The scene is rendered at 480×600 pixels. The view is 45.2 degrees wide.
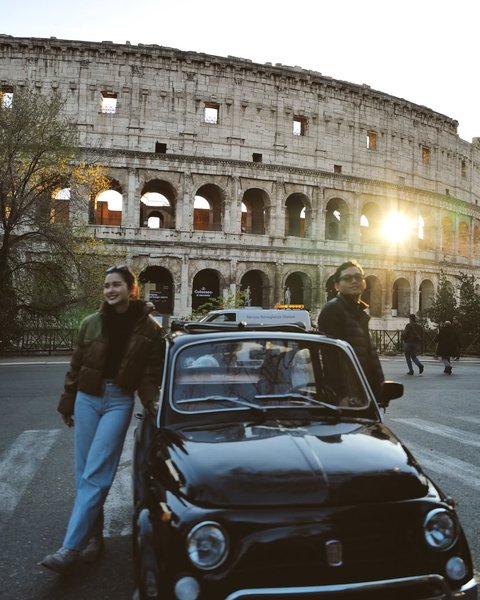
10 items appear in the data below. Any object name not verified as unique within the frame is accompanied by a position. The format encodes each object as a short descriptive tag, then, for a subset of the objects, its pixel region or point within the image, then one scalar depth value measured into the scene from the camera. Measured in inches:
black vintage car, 88.6
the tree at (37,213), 848.3
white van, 597.3
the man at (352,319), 180.9
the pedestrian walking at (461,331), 1147.5
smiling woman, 141.1
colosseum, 1461.6
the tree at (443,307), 1251.2
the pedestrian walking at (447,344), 721.6
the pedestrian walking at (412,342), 697.0
